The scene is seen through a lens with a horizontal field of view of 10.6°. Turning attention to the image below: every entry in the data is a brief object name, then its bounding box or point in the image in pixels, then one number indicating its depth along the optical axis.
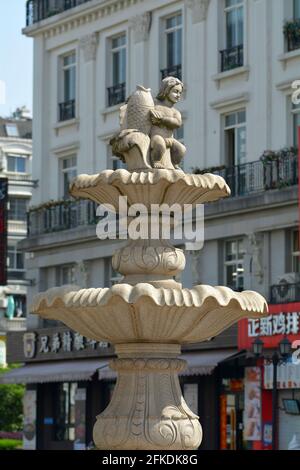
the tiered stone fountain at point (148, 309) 15.44
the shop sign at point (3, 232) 46.78
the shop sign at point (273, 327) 36.16
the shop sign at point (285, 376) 36.33
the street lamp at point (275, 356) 31.30
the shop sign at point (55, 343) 44.84
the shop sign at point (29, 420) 47.09
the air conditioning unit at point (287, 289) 36.78
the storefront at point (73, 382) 39.91
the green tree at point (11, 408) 66.56
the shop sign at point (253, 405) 38.06
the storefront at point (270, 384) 36.41
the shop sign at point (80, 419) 43.97
